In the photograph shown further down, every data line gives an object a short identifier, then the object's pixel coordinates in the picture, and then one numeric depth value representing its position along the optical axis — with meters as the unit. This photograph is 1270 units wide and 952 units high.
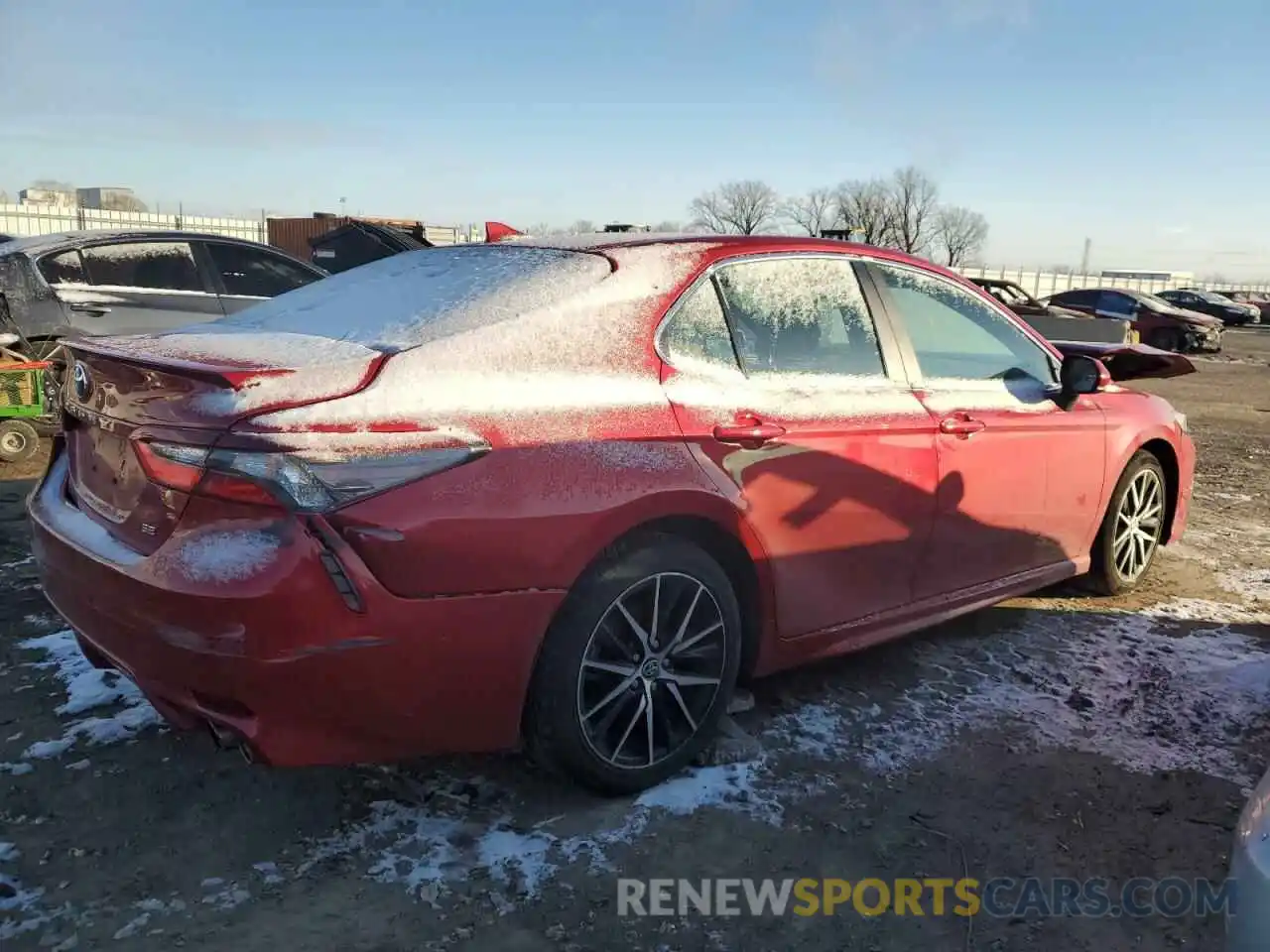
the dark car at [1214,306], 34.66
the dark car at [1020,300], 17.75
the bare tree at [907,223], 62.28
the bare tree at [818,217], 60.13
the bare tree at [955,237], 68.81
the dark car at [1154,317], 22.78
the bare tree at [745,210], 63.19
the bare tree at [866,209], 61.38
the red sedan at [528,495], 2.13
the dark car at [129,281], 6.62
